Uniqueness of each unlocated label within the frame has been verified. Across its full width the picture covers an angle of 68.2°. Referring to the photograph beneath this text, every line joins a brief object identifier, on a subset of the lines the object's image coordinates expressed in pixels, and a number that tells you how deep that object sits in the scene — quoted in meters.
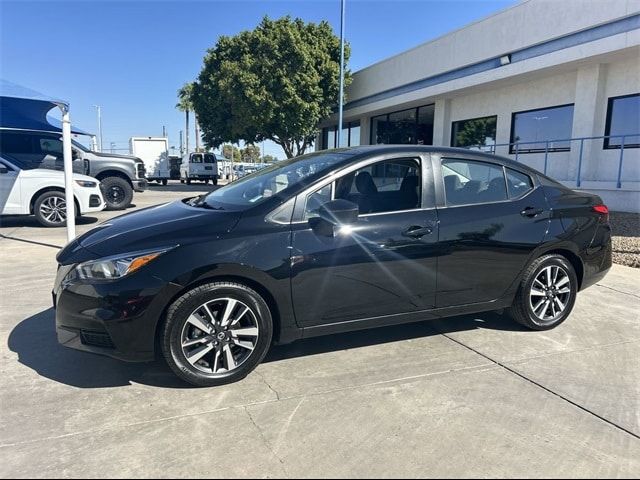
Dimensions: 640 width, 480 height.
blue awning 7.63
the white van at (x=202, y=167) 30.55
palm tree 62.81
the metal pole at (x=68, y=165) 6.62
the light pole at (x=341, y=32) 17.98
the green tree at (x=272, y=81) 22.31
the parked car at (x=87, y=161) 10.95
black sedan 3.02
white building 11.32
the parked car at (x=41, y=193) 9.22
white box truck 29.14
